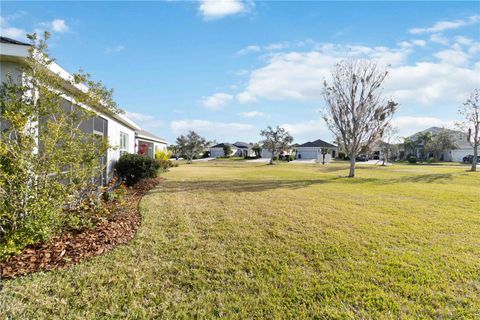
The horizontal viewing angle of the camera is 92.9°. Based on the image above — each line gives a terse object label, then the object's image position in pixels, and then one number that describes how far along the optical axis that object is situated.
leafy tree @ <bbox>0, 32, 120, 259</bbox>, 3.61
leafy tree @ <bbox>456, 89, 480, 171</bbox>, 24.46
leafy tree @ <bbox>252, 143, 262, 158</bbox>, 55.81
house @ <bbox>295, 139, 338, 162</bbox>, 52.31
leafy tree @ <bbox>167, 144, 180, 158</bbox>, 37.65
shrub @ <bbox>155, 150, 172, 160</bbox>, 18.70
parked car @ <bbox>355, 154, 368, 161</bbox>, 48.19
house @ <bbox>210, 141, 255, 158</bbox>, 61.00
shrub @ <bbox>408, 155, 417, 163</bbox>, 42.62
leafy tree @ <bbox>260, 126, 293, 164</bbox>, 36.44
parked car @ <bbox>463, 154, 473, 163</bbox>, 43.82
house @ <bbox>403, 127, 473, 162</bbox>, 46.28
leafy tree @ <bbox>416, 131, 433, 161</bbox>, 45.50
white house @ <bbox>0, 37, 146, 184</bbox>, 4.18
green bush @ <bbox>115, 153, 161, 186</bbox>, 11.29
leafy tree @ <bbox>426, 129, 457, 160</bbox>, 42.72
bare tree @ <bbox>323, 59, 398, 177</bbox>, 17.08
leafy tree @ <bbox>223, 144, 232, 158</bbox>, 57.44
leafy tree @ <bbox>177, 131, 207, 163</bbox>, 36.38
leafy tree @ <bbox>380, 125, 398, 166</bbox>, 36.39
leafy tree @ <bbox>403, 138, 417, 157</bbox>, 48.53
